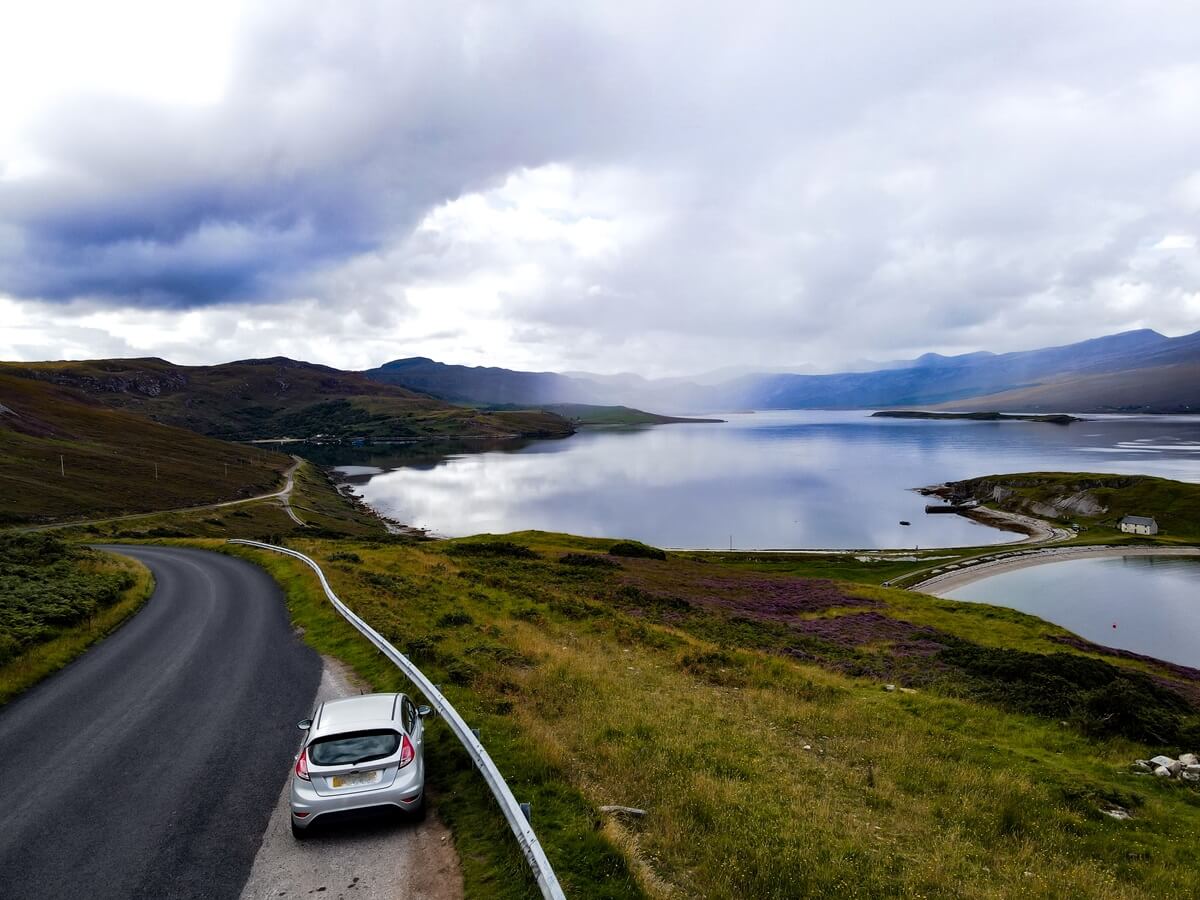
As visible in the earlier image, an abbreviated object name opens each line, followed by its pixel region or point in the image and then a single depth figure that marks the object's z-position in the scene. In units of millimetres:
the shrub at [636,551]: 74069
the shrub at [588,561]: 57531
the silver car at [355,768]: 9562
